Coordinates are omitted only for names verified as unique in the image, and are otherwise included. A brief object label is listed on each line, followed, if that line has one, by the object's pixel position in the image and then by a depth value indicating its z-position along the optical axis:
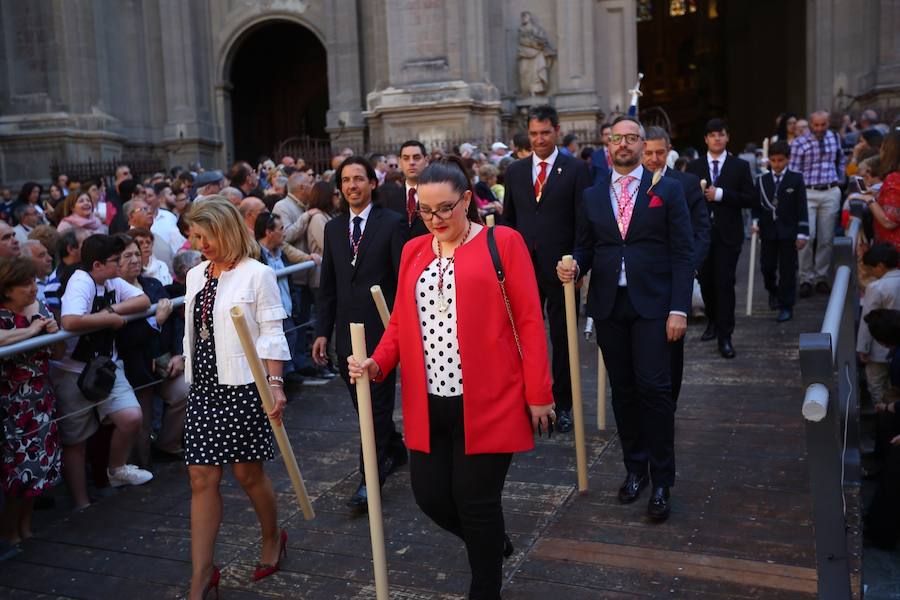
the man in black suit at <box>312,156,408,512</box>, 5.74
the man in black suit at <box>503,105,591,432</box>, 6.64
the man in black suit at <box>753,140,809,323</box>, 10.34
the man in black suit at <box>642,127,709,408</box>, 5.82
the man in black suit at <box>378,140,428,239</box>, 6.40
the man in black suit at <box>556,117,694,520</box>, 5.28
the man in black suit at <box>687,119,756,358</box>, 9.10
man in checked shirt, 11.68
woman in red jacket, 3.93
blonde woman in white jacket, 4.56
